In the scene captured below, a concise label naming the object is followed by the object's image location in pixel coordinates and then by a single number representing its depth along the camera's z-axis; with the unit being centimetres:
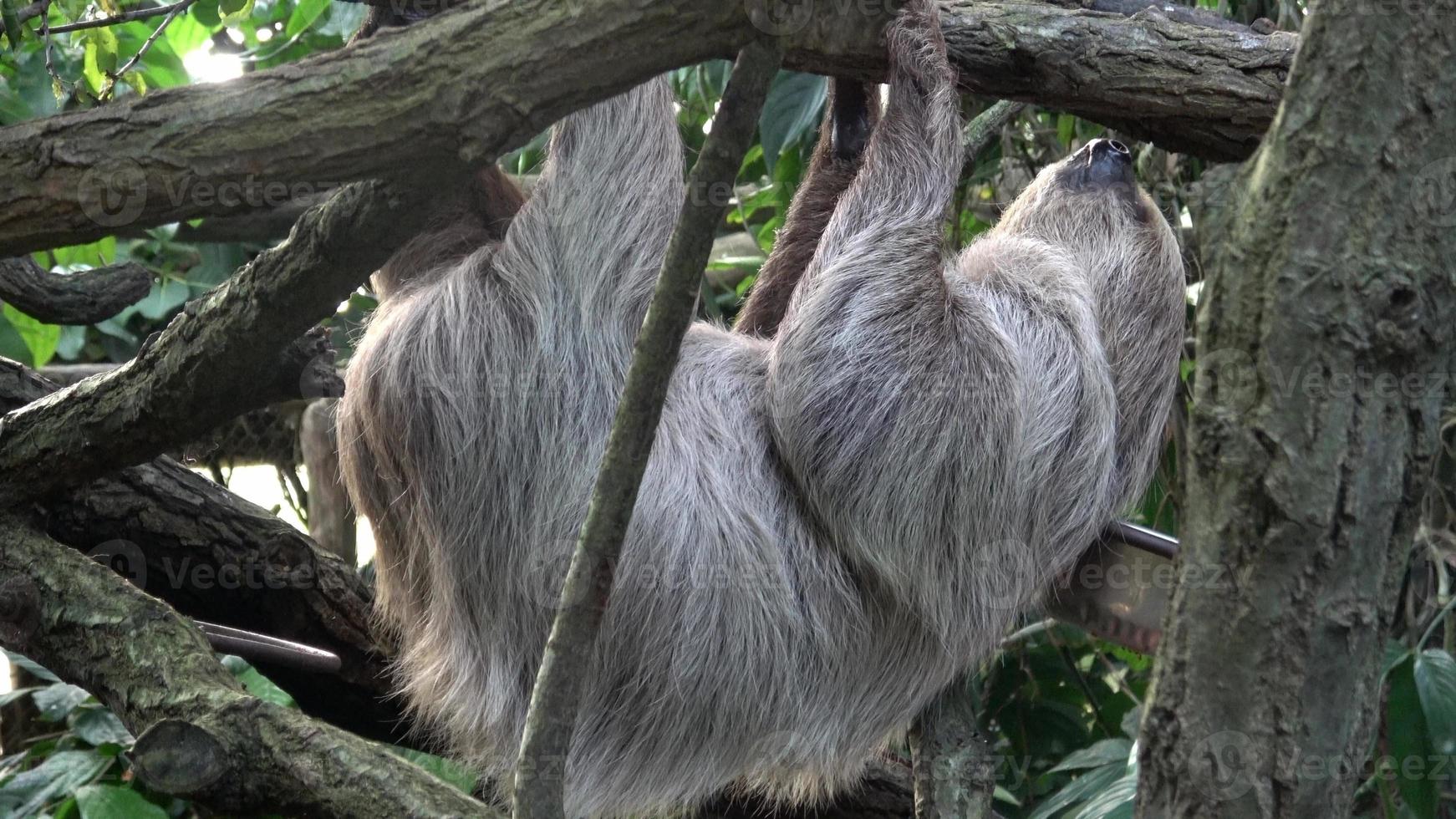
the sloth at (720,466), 399
